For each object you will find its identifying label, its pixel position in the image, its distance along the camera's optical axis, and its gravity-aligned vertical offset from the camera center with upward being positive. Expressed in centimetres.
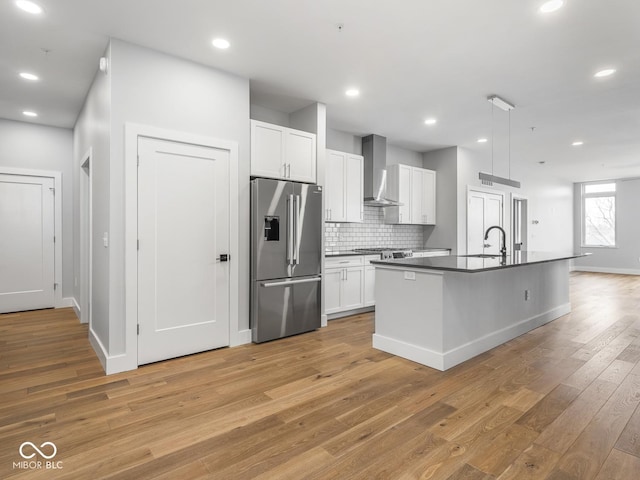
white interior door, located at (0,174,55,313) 514 -12
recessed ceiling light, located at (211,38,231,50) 307 +170
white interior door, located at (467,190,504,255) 695 +35
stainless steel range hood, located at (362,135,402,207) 574 +107
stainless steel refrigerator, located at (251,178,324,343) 381 -25
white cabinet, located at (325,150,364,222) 512 +73
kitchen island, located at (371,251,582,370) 310 -69
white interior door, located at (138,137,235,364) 318 -13
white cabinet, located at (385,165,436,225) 624 +76
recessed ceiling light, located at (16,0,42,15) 257 +170
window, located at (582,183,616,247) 1062 +66
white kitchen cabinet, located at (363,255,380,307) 523 -70
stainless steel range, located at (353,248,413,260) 536 -26
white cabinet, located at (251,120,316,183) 393 +98
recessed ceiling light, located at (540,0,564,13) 251 +167
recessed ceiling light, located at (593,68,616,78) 359 +169
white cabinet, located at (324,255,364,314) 476 -67
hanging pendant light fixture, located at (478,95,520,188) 434 +164
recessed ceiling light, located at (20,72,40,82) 375 +171
